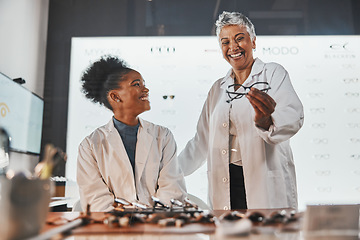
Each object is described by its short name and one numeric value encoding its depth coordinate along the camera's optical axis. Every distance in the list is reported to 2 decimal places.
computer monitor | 2.21
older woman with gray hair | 1.97
